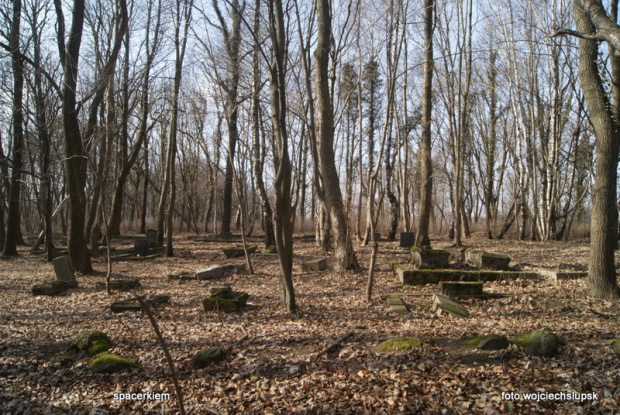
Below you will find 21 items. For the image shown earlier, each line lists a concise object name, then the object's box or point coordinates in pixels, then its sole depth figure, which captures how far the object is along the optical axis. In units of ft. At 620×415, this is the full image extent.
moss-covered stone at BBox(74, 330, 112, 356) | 14.84
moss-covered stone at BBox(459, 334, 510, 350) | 13.44
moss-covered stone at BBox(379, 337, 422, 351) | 13.80
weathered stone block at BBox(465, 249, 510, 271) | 28.68
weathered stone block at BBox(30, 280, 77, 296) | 25.44
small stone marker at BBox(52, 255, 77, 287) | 27.63
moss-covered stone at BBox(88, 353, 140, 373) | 13.38
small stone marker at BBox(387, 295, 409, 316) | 19.55
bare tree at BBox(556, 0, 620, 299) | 19.61
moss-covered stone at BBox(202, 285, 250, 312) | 21.10
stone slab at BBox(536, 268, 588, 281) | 25.99
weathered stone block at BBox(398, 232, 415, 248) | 47.39
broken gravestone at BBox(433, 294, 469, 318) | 18.72
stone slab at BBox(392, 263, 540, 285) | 26.50
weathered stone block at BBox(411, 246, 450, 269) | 29.46
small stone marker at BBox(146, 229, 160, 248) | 47.50
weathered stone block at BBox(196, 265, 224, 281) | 30.68
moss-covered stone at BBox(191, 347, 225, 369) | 13.60
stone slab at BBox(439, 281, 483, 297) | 22.62
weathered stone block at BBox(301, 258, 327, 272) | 32.37
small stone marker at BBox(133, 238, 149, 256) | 43.21
